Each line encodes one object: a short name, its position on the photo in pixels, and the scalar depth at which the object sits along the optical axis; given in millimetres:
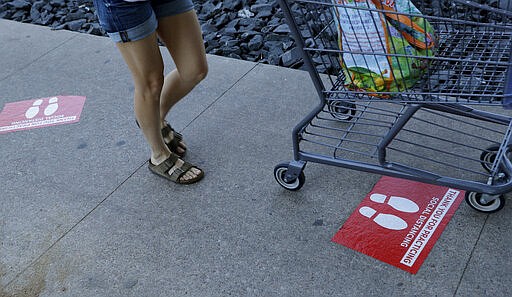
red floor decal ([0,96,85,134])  4348
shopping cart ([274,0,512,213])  2646
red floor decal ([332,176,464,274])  2809
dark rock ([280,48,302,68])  4730
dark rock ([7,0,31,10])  6645
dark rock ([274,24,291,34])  5305
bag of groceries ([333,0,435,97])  2641
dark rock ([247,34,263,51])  5137
